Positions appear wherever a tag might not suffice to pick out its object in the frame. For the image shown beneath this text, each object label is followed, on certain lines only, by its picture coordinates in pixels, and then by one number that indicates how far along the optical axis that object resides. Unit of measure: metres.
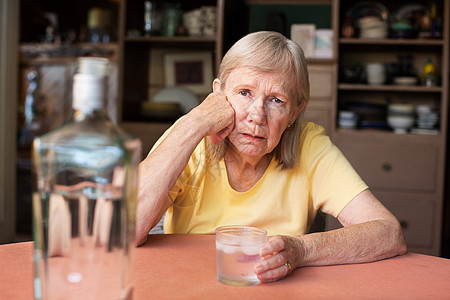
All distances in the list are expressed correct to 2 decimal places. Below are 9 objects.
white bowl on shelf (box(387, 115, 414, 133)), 3.53
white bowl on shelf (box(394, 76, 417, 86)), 3.58
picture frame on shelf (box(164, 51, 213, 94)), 3.90
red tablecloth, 0.88
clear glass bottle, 0.61
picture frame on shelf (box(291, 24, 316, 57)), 3.50
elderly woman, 1.24
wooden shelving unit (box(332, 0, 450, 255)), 3.47
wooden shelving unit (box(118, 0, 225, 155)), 3.72
